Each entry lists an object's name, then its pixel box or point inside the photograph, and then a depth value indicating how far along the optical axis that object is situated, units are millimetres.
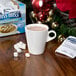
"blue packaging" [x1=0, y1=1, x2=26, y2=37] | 668
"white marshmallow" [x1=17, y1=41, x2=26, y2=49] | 596
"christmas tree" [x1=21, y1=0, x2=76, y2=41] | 645
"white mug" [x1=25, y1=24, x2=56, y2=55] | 522
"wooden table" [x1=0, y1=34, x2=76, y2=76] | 468
